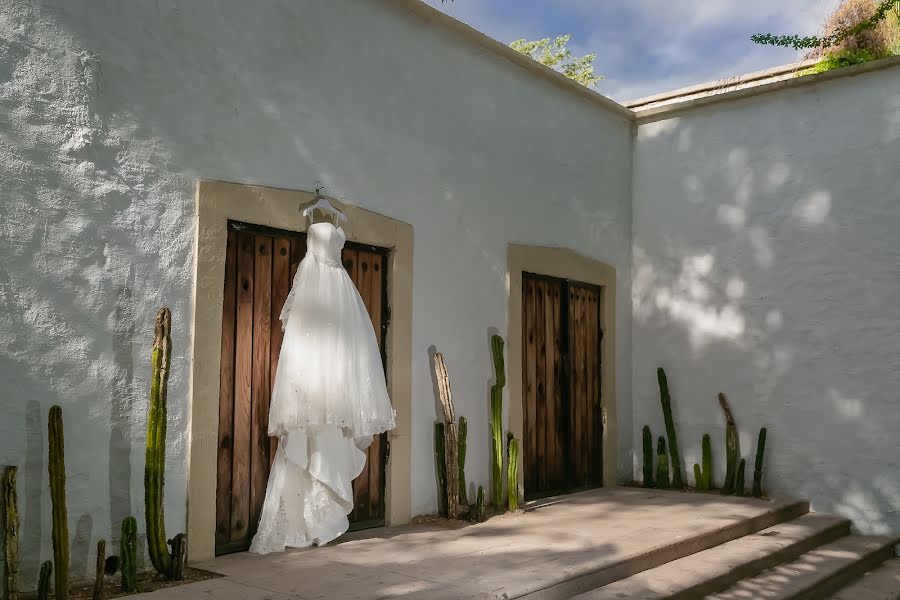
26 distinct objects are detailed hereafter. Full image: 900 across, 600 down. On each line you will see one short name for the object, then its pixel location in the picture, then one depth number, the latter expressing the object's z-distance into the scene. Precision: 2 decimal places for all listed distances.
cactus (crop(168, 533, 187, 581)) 3.43
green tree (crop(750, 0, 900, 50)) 7.70
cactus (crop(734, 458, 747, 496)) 6.19
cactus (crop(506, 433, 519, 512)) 5.27
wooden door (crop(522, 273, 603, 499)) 6.02
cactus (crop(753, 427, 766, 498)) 6.10
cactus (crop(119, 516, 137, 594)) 3.18
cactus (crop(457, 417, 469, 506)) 5.06
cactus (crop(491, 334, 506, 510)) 5.26
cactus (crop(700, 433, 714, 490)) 6.43
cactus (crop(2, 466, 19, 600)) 2.94
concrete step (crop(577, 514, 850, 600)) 3.68
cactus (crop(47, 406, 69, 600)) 3.03
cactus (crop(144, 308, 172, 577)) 3.41
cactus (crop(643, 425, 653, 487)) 6.71
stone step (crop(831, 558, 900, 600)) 4.47
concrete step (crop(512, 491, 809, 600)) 3.42
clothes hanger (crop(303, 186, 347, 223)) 4.35
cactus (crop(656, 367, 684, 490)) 6.62
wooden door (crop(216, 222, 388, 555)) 4.00
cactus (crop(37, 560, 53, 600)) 2.96
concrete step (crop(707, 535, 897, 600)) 4.10
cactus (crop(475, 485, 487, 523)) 4.94
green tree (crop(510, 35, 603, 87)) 24.14
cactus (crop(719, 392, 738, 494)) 6.30
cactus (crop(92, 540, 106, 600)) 3.06
